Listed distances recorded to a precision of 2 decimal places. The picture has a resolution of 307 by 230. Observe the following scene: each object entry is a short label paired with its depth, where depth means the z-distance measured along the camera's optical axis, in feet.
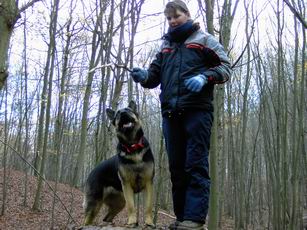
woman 11.25
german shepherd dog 13.52
